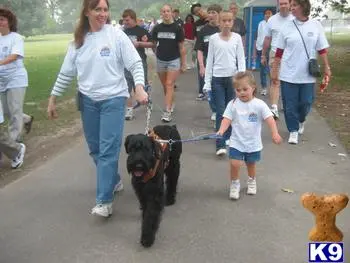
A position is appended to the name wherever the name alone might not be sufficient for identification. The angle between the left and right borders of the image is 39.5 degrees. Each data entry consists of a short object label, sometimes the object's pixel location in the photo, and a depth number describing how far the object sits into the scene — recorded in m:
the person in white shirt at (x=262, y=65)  10.84
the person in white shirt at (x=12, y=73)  6.62
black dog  4.04
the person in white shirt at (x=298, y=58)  7.03
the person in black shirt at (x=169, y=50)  8.70
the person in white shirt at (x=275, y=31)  8.66
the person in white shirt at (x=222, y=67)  6.72
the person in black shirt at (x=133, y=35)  9.10
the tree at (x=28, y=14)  52.70
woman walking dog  4.54
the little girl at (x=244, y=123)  5.00
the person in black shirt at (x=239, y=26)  12.25
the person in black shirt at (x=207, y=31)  8.33
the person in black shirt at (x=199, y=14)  11.28
